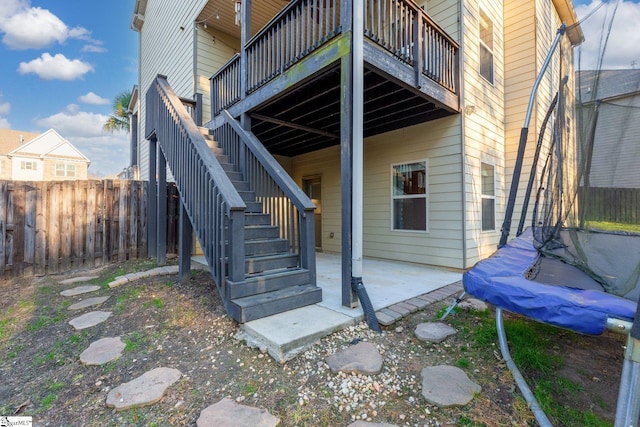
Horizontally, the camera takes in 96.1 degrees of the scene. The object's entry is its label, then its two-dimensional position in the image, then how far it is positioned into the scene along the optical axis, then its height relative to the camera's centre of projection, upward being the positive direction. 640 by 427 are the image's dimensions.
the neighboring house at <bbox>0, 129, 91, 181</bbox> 18.75 +4.28
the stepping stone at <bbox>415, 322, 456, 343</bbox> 2.39 -1.00
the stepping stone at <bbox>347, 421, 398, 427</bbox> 1.53 -1.11
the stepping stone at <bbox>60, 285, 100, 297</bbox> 3.70 -0.95
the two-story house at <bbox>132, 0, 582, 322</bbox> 2.91 +1.61
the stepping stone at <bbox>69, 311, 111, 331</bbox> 2.80 -1.02
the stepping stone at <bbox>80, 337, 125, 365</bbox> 2.18 -1.06
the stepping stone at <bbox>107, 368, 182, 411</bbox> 1.69 -1.07
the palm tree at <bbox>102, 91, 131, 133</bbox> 15.27 +5.73
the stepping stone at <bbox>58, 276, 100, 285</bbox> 4.23 -0.92
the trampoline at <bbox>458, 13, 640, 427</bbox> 1.43 -0.36
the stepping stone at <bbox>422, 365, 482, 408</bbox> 1.69 -1.08
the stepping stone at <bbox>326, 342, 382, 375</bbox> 1.97 -1.03
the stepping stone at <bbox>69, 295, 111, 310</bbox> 3.26 -0.99
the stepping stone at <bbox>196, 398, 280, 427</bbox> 1.52 -1.08
